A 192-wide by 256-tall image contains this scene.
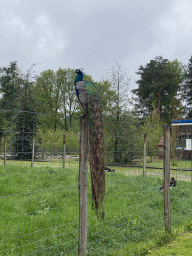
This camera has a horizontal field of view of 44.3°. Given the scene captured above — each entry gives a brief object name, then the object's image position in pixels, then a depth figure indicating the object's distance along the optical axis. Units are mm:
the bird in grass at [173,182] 7495
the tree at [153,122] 20344
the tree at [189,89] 35069
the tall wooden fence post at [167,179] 3920
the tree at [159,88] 32938
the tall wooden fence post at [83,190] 2678
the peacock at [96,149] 2871
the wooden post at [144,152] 9580
